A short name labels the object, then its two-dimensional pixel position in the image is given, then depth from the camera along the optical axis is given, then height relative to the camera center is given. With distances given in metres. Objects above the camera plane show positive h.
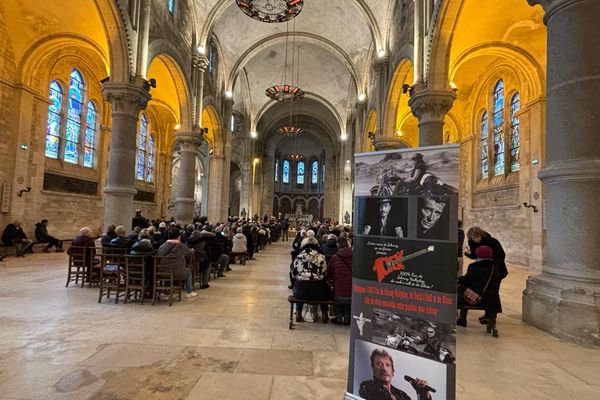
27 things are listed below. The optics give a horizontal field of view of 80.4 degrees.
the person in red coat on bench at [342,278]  4.95 -0.76
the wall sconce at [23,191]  11.99 +0.78
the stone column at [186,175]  15.90 +2.00
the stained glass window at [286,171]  46.84 +6.76
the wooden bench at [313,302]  4.89 -1.08
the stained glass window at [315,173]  46.53 +6.60
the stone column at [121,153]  10.11 +1.82
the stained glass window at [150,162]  21.18 +3.36
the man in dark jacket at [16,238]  11.05 -0.76
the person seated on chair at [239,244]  10.85 -0.72
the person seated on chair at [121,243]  6.45 -0.48
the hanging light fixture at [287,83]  20.52 +11.95
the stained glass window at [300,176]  47.00 +6.20
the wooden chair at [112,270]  5.92 -0.95
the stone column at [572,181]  4.42 +0.66
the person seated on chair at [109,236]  7.23 -0.40
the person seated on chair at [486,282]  4.75 -0.73
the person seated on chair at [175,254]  5.98 -0.61
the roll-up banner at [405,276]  2.22 -0.34
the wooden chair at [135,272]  5.90 -0.92
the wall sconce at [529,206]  11.14 +0.78
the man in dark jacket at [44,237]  12.18 -0.78
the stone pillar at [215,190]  21.55 +1.83
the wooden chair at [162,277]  5.90 -1.00
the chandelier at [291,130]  25.55 +6.70
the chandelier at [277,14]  12.69 +7.98
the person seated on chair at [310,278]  5.02 -0.77
